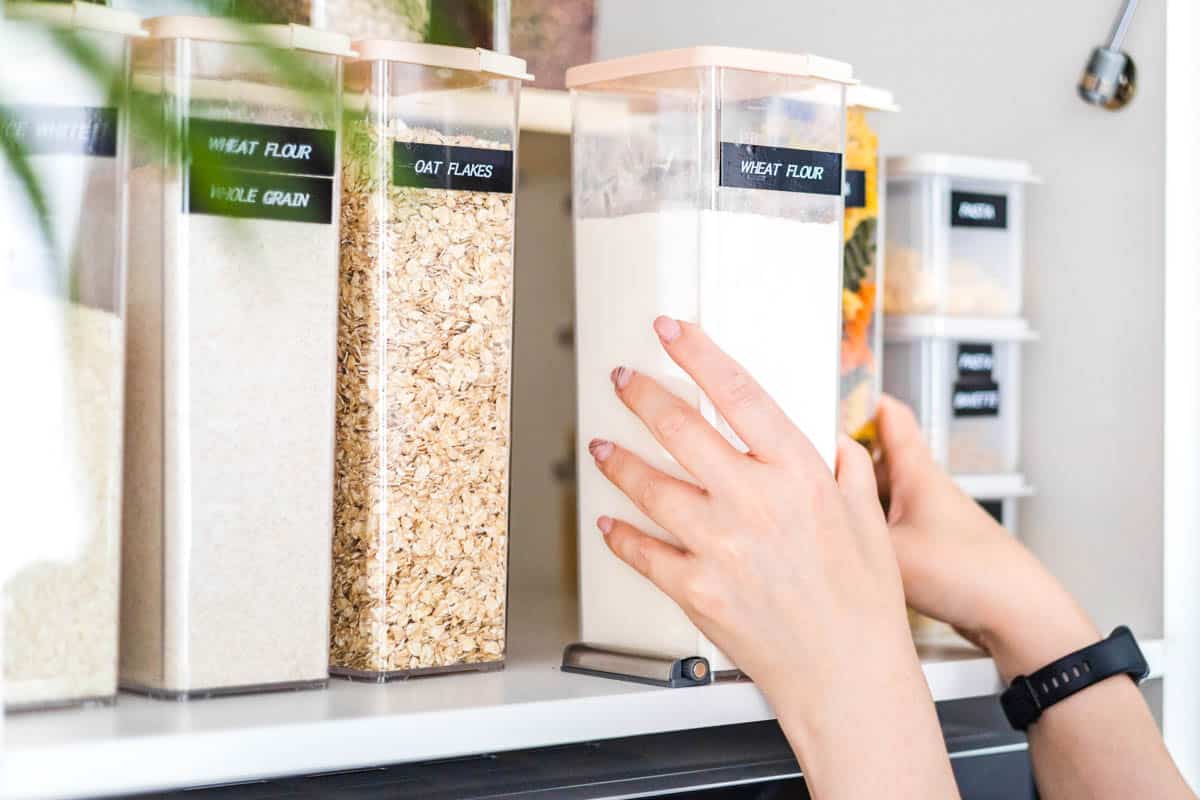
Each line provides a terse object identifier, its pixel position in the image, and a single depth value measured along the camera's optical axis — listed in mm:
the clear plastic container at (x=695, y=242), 1287
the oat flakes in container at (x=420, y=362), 1262
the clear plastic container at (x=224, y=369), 1201
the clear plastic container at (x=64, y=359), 1151
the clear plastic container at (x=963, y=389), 1527
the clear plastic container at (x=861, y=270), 1464
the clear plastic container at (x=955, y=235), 1528
